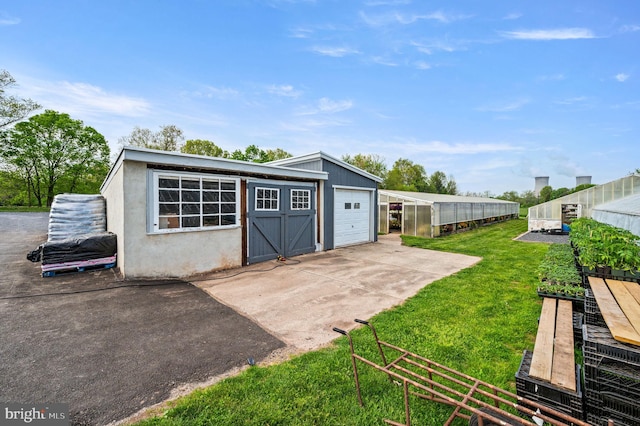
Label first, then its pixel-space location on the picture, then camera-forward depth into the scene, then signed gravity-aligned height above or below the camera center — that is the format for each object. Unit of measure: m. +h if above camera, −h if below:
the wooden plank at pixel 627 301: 2.20 -0.97
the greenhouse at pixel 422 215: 14.19 -0.25
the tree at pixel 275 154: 39.41 +8.69
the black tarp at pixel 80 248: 6.10 -0.94
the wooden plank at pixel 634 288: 2.99 -0.98
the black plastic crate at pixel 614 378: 1.75 -1.17
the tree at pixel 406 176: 41.22 +5.52
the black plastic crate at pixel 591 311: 2.89 -1.15
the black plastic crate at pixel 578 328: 3.30 -1.47
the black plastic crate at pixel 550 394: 1.88 -1.39
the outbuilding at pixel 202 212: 5.92 -0.04
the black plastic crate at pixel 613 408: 1.77 -1.39
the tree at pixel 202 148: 32.97 +8.21
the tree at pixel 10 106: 23.81 +9.97
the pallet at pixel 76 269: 6.13 -1.47
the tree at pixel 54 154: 25.56 +5.83
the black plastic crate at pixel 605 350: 1.79 -0.99
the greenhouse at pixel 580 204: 13.59 +0.40
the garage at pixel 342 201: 10.05 +0.40
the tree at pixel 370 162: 41.50 +7.73
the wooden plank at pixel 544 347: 2.05 -1.28
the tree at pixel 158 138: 29.31 +8.34
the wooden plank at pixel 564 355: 1.97 -1.29
